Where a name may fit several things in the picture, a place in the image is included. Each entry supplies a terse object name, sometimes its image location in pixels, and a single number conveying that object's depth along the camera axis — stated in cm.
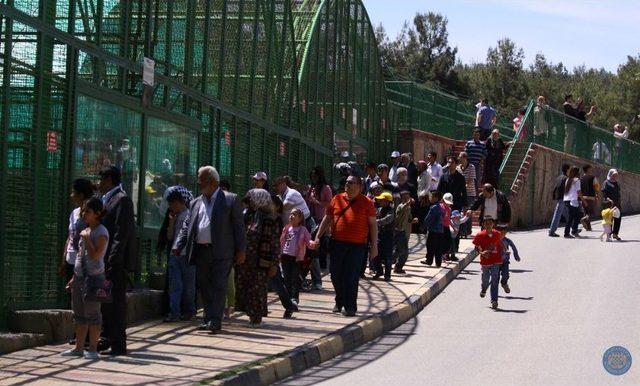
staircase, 3694
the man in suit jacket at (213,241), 1430
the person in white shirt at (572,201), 3238
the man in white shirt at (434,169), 3067
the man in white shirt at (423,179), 3020
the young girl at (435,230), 2412
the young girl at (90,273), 1216
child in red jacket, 1950
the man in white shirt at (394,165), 2902
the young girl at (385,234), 2169
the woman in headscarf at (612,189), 3325
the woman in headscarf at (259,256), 1542
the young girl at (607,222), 3108
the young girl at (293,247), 1723
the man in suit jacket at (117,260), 1253
